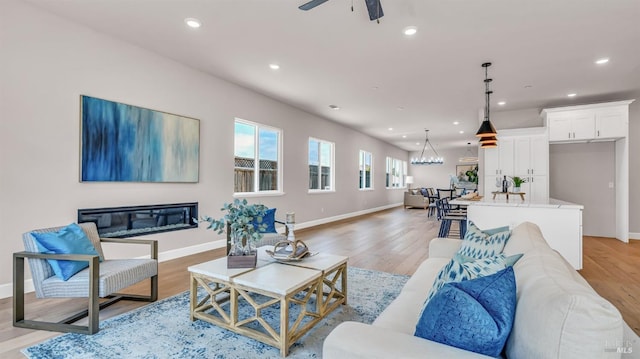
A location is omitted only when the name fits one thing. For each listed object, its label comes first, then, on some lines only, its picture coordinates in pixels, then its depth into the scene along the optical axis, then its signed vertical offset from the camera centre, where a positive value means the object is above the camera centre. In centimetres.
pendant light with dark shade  463 +74
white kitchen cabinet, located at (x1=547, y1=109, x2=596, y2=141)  557 +105
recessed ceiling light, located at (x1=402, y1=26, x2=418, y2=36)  330 +166
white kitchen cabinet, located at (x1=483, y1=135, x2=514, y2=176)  610 +47
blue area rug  198 -113
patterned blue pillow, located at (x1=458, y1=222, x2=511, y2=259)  199 -42
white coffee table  203 -78
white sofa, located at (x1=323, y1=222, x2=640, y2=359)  84 -45
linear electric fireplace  358 -51
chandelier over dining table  1300 +86
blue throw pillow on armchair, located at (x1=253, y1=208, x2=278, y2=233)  423 -56
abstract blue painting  347 +47
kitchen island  381 -50
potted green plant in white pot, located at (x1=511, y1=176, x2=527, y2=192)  497 -3
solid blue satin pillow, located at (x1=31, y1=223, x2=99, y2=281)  231 -53
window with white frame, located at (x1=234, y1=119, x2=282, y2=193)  561 +45
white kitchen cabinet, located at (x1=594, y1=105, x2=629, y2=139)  538 +106
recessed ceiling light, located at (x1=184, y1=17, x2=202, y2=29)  320 +169
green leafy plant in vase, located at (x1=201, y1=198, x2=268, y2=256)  239 -35
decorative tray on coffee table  257 -63
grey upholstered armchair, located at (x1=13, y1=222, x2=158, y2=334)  223 -79
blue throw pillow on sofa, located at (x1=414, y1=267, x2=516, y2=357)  106 -48
